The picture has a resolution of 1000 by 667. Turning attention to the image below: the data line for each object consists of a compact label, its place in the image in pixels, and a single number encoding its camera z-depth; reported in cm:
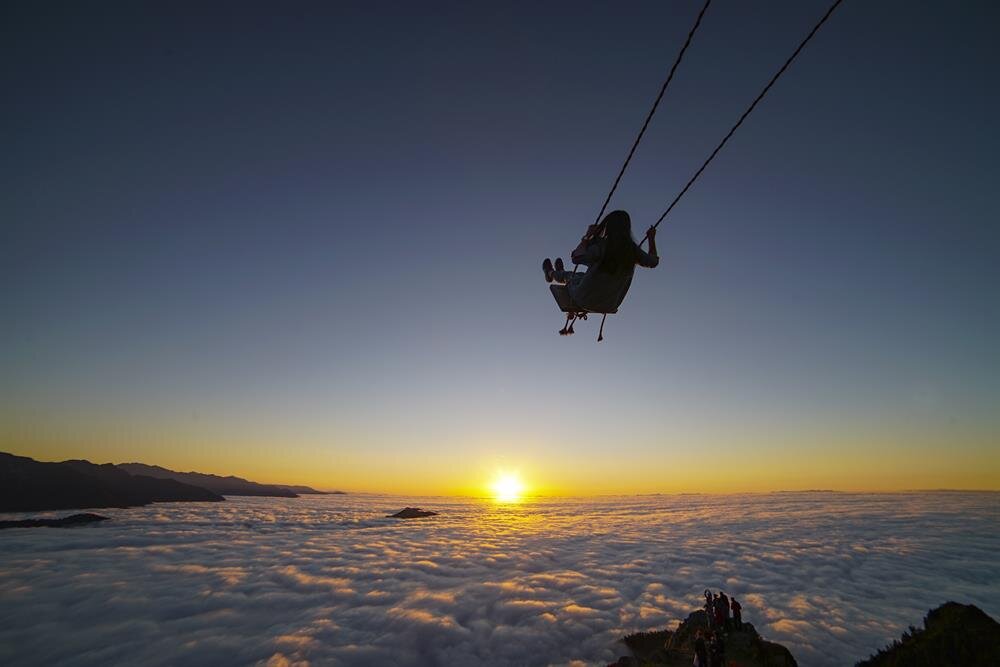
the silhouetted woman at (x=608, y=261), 811
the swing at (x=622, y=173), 458
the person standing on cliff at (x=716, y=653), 944
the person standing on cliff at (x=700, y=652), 971
